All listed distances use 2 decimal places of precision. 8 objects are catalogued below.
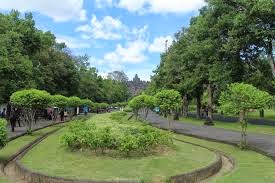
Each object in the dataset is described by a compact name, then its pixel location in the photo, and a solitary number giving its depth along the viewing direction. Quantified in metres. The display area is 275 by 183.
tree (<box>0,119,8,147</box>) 7.33
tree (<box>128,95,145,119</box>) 21.76
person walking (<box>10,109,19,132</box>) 14.85
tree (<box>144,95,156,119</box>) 20.50
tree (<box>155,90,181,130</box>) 14.97
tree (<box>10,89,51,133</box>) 12.96
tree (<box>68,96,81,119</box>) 24.63
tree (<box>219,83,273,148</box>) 9.83
